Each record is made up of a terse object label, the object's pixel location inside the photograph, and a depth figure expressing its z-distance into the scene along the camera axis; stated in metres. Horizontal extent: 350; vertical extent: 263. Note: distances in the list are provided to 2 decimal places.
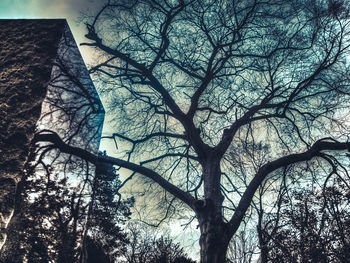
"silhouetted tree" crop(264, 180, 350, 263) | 4.38
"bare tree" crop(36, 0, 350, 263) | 4.85
